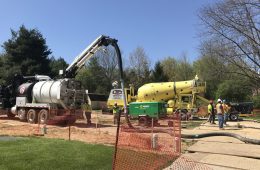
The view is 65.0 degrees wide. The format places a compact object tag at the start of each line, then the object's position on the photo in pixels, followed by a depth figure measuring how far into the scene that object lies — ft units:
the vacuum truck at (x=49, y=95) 44.45
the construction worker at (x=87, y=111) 45.37
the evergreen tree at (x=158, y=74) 121.64
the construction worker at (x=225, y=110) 49.29
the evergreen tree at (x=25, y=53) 98.39
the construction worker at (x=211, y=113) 51.06
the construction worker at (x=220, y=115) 42.65
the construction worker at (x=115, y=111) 47.73
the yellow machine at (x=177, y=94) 58.05
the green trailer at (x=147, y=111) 44.42
